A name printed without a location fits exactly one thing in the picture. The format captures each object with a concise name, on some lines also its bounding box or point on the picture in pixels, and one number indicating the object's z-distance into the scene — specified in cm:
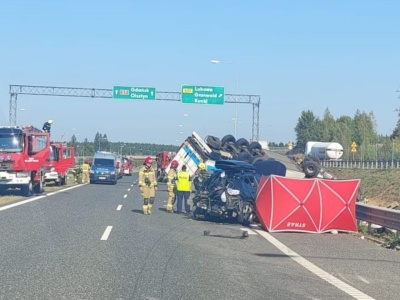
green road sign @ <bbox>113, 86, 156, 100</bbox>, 5603
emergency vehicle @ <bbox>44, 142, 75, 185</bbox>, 4281
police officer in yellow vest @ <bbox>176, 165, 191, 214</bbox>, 2441
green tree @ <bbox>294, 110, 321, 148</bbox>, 12250
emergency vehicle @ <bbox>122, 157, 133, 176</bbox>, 8158
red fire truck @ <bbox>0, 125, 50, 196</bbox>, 3039
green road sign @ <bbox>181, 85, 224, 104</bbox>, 5531
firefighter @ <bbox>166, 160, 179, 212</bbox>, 2498
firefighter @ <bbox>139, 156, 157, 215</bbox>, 2256
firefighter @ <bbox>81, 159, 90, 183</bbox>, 5281
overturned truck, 3659
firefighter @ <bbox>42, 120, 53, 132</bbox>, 4384
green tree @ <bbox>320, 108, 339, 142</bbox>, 10994
